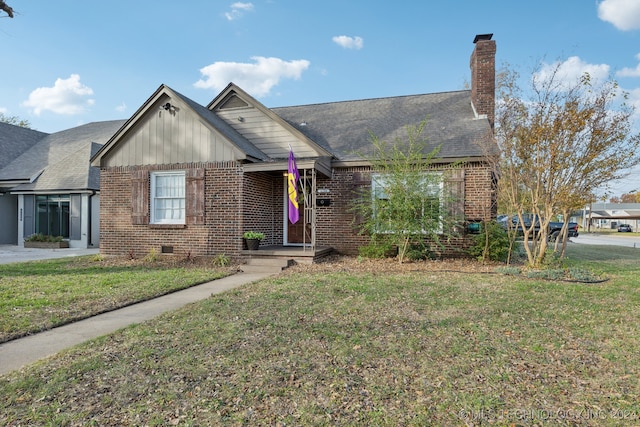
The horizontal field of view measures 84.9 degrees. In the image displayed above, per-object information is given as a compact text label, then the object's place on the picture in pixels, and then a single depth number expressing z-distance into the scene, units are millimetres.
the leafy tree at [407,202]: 9008
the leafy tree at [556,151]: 7742
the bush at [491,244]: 9461
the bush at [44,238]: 15109
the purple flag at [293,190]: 8859
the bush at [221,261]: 9429
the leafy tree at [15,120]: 37006
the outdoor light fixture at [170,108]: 10422
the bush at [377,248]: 9758
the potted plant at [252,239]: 9609
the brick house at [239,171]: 10031
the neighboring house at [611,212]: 67019
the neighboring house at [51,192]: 15328
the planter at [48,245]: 14938
